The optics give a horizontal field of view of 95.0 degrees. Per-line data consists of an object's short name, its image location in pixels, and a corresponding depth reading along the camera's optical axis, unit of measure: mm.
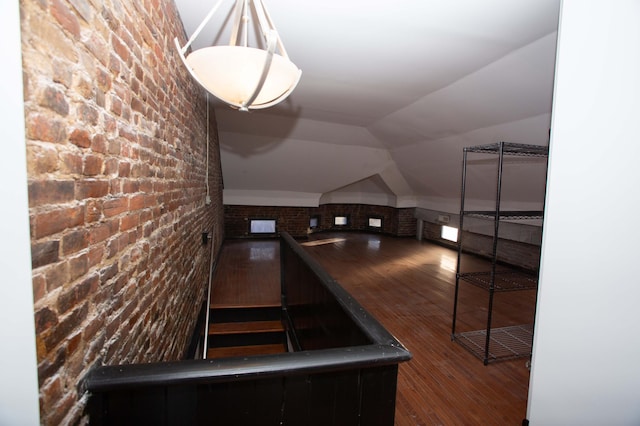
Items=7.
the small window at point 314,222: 9033
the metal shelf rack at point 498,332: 2496
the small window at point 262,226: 7715
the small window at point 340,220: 9404
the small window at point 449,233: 7342
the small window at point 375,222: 9203
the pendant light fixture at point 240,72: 1085
